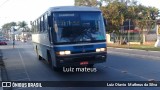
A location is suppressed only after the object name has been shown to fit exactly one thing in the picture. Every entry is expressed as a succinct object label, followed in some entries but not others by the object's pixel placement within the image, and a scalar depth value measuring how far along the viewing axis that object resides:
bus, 6.04
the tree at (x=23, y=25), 72.71
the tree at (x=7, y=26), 75.76
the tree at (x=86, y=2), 28.59
